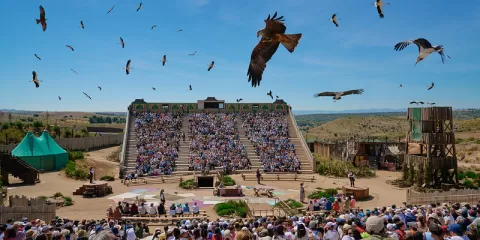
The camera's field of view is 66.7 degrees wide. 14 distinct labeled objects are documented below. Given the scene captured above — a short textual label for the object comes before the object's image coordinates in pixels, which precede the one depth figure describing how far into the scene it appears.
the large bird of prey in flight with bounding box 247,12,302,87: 8.76
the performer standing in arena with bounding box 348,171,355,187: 24.77
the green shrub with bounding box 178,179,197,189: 26.47
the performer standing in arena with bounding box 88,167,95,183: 26.24
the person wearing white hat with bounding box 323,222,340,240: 7.40
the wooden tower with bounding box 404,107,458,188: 24.72
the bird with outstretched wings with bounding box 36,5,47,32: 11.53
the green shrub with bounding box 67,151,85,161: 35.66
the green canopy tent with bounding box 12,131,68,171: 31.14
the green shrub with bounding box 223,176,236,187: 27.33
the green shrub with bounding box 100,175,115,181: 28.91
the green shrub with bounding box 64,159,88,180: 28.80
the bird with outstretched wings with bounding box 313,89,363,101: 10.88
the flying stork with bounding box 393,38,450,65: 9.92
